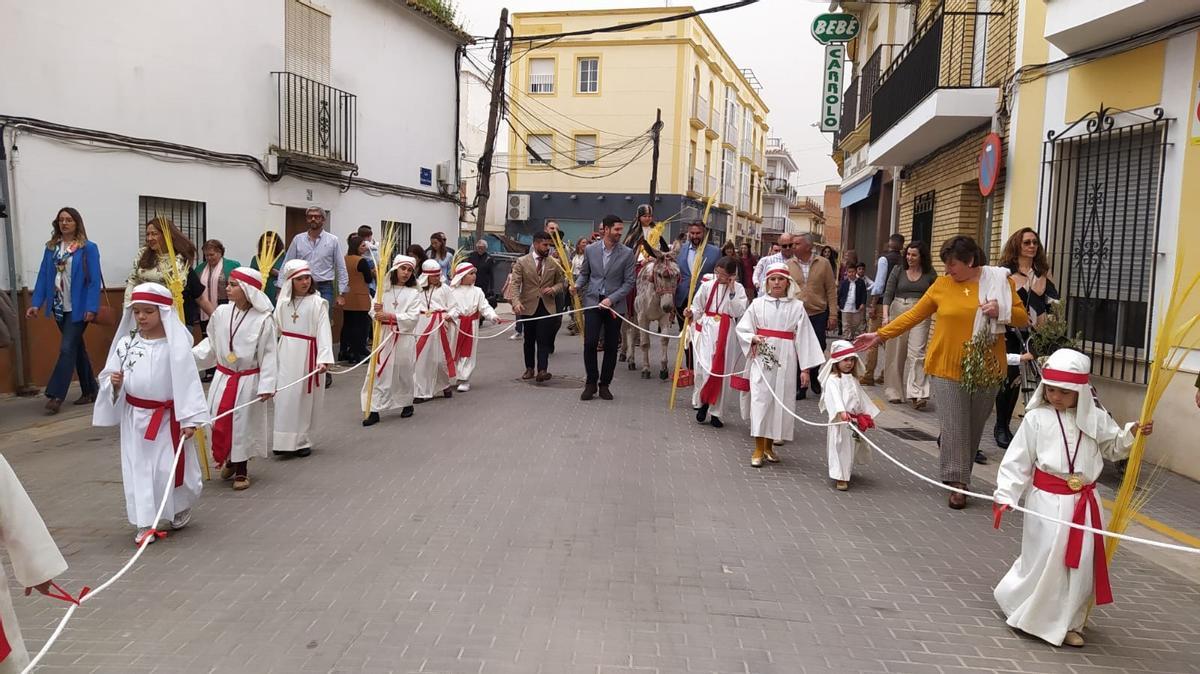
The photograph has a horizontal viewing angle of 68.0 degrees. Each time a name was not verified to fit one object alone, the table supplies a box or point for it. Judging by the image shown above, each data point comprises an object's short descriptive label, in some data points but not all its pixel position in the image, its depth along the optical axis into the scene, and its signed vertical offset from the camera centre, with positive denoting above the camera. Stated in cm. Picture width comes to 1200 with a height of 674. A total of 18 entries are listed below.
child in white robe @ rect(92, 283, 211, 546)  523 -92
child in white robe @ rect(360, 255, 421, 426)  938 -99
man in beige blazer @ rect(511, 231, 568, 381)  1188 -46
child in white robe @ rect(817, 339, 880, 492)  685 -104
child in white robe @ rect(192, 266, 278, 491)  662 -89
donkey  1207 -48
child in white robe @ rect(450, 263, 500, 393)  1123 -71
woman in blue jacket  899 -45
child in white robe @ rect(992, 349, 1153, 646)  415 -104
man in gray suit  1058 -34
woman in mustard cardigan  630 -42
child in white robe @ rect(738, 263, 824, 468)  750 -73
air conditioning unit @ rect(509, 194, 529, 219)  3881 +220
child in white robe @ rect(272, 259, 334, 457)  745 -82
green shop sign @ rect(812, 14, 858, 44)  1880 +514
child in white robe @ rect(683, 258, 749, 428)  920 -77
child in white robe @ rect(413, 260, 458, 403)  1020 -95
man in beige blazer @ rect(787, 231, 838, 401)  1054 -23
